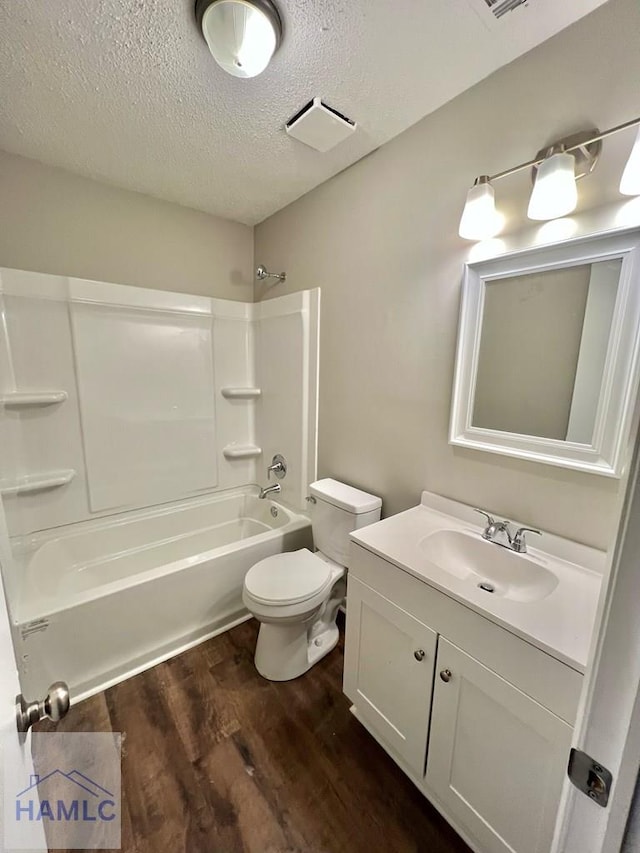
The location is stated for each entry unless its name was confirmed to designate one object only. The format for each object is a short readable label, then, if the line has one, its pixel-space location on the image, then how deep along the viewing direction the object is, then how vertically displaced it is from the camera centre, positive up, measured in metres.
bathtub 1.47 -1.14
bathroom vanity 0.83 -0.81
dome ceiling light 0.99 +0.98
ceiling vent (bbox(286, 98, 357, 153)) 1.38 +1.00
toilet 1.53 -0.99
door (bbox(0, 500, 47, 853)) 0.49 -0.56
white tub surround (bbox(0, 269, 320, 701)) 1.61 -0.59
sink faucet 1.19 -0.58
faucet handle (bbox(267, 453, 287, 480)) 2.42 -0.69
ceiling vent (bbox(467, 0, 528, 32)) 0.99 +1.04
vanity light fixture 0.97 +0.58
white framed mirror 1.01 +0.06
